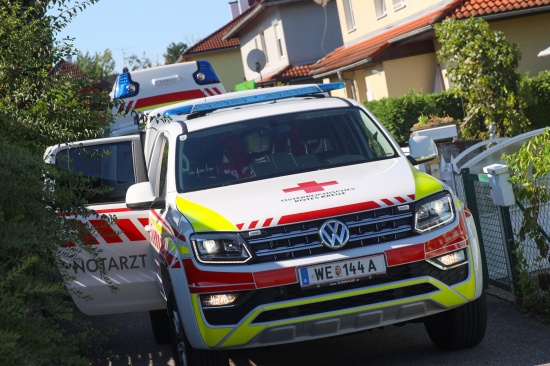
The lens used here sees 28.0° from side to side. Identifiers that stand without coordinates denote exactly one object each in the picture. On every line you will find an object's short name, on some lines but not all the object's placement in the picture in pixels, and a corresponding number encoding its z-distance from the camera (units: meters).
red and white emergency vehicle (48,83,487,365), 6.85
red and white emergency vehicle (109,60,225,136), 17.12
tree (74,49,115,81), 101.69
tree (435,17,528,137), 19.05
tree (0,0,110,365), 5.38
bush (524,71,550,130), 25.70
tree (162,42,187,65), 125.09
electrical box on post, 8.80
